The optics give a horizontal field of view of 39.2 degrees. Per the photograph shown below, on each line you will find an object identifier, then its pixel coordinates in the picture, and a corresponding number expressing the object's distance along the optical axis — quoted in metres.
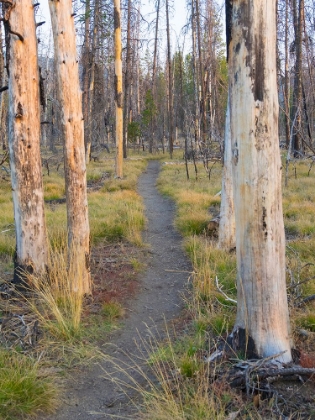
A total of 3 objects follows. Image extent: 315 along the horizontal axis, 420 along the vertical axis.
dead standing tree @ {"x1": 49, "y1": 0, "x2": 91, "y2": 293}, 5.00
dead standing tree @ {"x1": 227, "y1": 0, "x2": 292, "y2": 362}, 3.05
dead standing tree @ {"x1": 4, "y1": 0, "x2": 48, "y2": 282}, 5.15
